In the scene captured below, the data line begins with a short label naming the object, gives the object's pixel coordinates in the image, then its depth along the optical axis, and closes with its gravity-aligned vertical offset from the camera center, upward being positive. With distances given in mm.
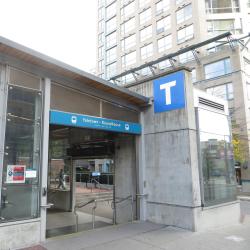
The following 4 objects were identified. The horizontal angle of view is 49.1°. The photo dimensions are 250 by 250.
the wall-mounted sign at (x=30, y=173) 6665 -39
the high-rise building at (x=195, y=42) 28627 +16923
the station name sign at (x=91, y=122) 7441 +1439
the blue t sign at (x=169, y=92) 8812 +2528
